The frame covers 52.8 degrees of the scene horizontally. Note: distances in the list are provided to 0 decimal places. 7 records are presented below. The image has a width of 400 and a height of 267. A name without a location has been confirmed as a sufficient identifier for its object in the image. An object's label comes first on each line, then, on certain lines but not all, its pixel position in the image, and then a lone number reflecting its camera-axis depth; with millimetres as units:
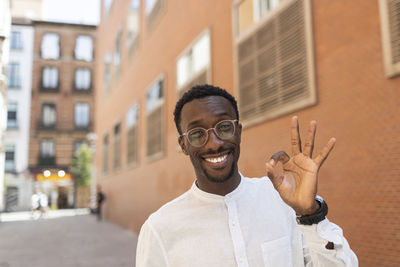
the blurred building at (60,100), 34531
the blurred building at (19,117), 32875
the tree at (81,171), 34375
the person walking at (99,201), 20266
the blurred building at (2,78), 12086
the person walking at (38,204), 23484
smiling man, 1746
